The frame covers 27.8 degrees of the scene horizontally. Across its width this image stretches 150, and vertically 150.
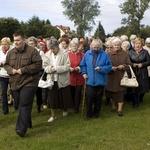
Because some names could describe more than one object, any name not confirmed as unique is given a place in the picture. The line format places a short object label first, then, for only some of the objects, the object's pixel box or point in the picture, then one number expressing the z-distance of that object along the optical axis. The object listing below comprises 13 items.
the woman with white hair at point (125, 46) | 8.53
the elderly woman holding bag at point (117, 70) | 7.80
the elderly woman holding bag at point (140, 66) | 8.38
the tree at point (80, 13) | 65.62
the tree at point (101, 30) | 75.62
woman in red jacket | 8.05
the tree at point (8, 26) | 65.12
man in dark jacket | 6.03
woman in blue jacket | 7.23
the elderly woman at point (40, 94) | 8.19
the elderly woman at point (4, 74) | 7.66
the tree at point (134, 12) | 58.59
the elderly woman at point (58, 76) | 7.10
